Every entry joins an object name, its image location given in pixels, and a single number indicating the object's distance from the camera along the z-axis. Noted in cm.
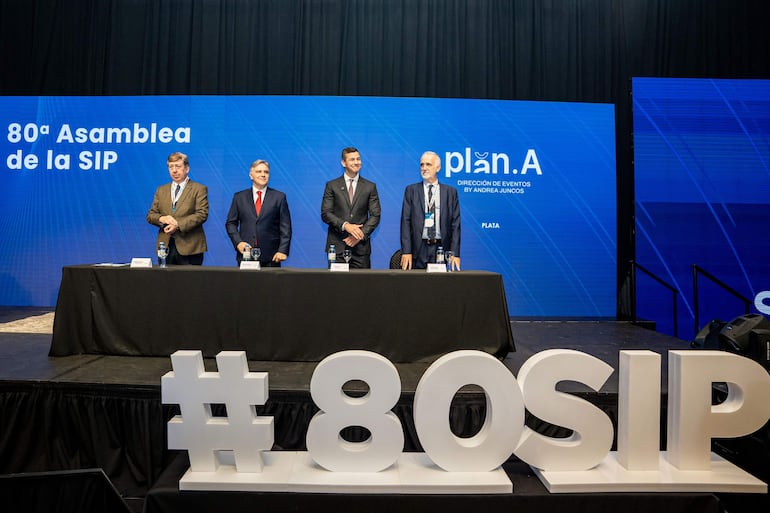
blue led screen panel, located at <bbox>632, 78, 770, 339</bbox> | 545
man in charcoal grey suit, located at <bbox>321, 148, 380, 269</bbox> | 404
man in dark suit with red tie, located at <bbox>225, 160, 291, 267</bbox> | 404
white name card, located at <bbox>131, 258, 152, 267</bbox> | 270
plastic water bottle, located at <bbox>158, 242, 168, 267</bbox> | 282
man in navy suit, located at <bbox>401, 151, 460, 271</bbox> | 398
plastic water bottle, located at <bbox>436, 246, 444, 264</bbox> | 304
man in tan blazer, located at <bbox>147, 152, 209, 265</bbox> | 376
